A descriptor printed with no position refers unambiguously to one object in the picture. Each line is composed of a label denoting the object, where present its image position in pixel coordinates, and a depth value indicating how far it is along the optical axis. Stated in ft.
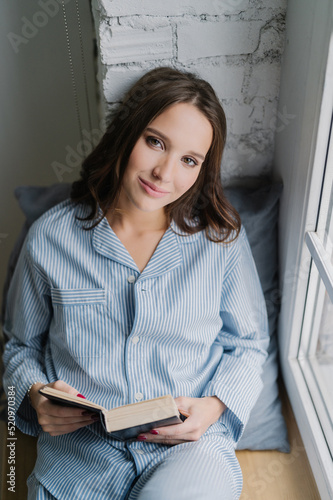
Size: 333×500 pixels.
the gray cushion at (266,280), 4.68
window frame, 3.63
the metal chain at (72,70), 4.91
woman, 3.68
